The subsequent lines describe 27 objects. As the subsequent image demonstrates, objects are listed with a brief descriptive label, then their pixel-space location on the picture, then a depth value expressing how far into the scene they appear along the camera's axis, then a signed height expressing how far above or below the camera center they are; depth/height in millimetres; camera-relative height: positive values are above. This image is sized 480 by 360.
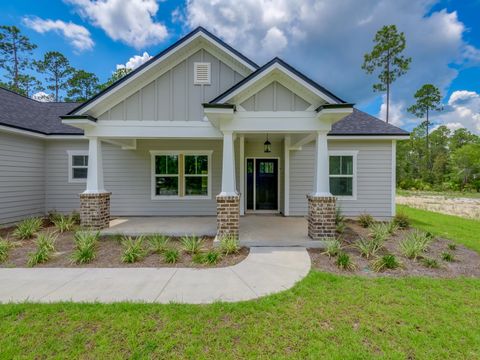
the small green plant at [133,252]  4918 -1524
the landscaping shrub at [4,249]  4988 -1539
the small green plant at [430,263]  4598 -1569
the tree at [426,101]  31625 +10649
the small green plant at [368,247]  5105 -1460
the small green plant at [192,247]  5311 -1477
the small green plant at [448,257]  4940 -1554
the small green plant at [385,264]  4535 -1553
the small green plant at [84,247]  4910 -1470
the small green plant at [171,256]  4875 -1560
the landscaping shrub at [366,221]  8177 -1366
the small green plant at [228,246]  5309 -1465
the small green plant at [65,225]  7175 -1387
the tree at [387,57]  21953 +11679
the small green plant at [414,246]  5074 -1417
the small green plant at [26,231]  6491 -1413
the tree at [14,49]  21734 +11946
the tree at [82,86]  25375 +9804
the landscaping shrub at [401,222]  7988 -1357
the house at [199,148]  5863 +1170
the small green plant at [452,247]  5629 -1528
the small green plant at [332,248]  5191 -1466
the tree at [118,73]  23189 +10225
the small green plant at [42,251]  4801 -1522
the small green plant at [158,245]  5449 -1497
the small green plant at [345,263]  4512 -1557
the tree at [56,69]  24438 +11356
